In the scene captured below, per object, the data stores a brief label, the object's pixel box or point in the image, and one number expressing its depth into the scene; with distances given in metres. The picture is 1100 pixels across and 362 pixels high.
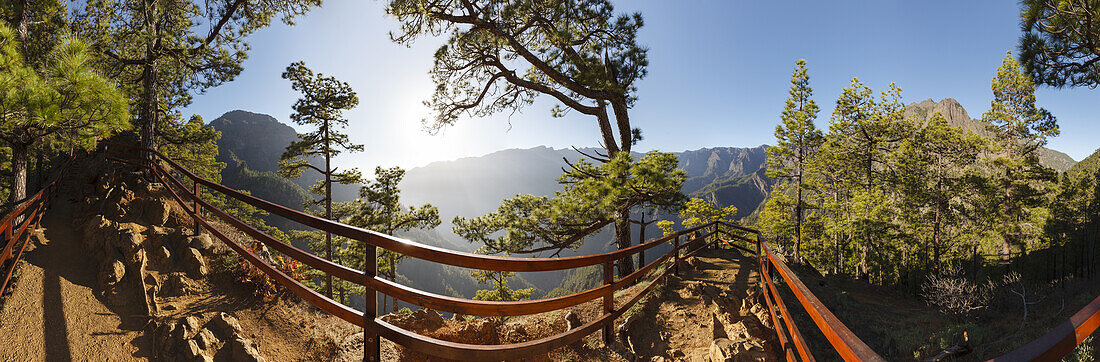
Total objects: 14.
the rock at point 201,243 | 4.66
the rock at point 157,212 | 5.39
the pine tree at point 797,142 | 20.95
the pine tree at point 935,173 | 21.95
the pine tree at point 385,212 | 16.55
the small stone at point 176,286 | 3.92
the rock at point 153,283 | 3.84
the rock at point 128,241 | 4.28
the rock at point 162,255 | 4.34
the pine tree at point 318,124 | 15.10
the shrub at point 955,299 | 10.26
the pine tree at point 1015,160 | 20.28
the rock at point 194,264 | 4.28
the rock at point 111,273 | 3.84
